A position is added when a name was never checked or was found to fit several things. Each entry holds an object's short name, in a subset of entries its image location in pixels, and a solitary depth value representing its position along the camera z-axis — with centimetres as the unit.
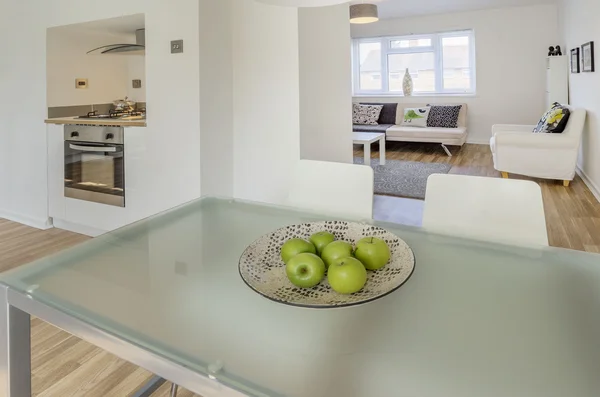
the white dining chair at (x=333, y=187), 162
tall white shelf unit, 608
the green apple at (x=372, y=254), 92
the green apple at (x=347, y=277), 81
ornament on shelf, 632
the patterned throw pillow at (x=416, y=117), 743
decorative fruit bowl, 83
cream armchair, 457
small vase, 804
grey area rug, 448
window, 786
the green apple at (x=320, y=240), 99
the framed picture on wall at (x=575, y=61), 509
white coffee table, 498
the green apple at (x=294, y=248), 95
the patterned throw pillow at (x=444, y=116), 730
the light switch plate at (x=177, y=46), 258
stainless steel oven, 300
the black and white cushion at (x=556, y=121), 485
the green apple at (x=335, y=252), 90
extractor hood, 325
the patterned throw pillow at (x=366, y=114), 782
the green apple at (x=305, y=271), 84
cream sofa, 673
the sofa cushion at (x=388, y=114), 784
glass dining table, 62
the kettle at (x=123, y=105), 381
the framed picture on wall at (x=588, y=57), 427
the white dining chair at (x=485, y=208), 131
